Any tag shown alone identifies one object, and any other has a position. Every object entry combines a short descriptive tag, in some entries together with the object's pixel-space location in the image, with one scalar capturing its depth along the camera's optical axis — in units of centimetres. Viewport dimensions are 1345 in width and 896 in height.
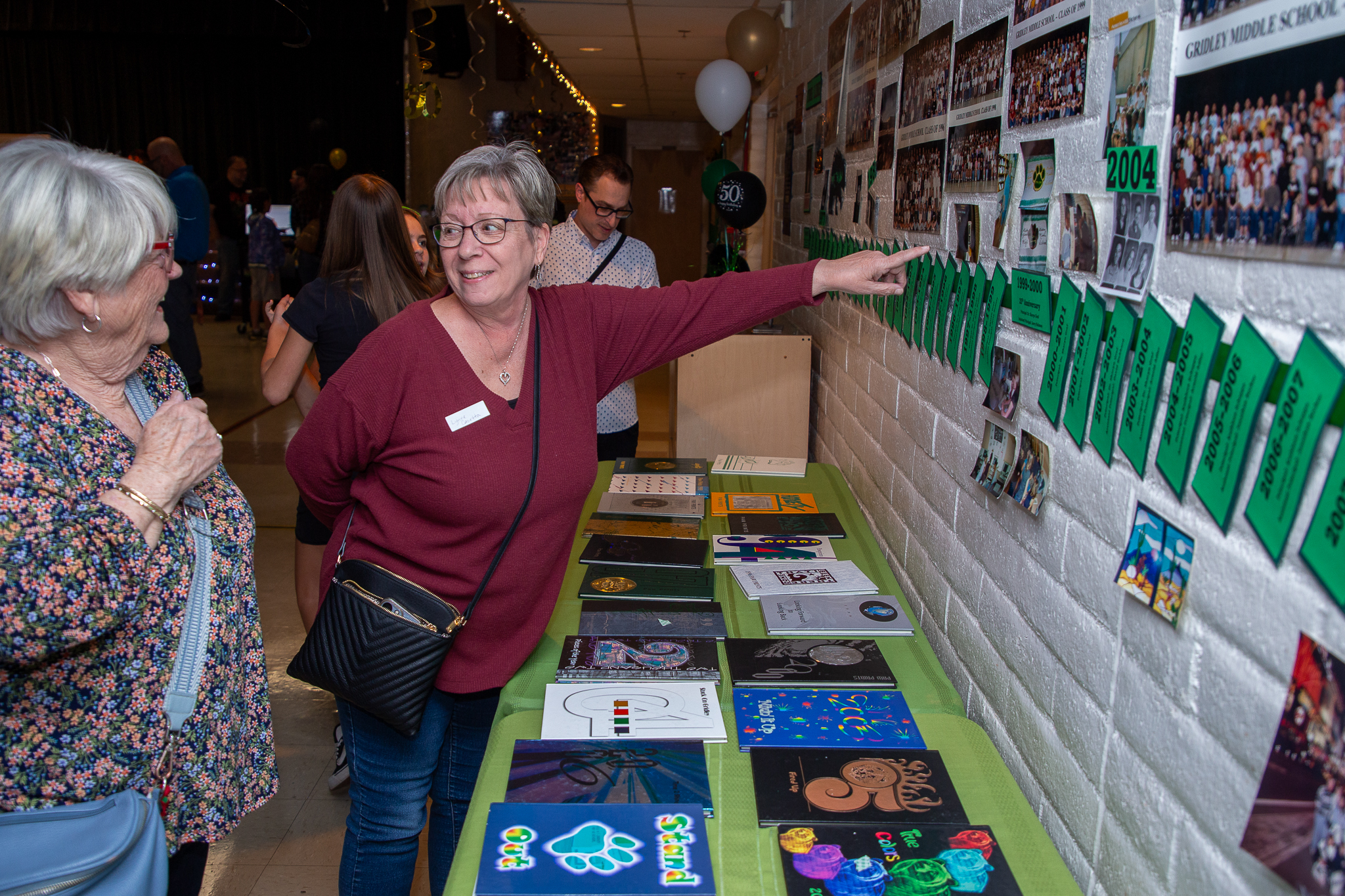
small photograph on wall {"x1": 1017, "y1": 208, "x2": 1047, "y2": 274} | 123
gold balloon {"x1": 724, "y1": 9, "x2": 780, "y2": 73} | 485
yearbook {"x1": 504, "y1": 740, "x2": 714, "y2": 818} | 120
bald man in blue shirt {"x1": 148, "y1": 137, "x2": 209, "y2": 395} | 592
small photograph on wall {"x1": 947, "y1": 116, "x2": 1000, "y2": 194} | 143
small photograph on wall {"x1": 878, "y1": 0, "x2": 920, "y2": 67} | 196
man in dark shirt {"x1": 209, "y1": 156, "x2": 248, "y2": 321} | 1027
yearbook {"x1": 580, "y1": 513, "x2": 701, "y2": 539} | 222
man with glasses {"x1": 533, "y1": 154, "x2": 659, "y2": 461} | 312
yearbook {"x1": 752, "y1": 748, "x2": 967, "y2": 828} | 116
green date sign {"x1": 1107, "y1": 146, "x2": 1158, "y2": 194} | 94
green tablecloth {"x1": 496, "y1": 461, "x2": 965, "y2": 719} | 149
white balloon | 488
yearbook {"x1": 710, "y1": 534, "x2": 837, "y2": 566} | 205
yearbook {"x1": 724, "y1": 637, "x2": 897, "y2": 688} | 150
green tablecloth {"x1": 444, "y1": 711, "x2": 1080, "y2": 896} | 106
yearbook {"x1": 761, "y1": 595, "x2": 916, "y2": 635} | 169
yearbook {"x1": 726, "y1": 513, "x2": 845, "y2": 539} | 222
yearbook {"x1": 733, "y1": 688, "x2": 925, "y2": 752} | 133
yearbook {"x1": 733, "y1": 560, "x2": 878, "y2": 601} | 186
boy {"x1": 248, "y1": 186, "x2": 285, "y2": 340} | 964
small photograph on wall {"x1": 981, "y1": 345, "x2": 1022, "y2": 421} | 133
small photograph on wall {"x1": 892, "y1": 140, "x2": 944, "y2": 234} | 175
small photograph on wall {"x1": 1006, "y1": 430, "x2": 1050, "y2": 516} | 122
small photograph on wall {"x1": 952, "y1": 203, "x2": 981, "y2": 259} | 151
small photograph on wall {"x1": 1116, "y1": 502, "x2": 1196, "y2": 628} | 89
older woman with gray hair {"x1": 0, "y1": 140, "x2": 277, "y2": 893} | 103
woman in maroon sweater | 149
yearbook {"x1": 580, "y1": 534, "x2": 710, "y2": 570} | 202
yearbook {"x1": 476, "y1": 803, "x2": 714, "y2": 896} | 102
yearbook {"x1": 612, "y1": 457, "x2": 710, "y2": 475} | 279
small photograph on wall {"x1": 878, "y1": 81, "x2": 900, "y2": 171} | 212
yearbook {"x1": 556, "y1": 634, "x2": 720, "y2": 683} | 152
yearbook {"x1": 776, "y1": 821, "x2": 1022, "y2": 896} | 104
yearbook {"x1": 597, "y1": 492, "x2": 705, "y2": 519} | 238
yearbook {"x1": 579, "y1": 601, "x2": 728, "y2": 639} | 170
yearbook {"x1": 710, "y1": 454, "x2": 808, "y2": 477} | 278
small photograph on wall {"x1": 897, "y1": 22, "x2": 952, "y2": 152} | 170
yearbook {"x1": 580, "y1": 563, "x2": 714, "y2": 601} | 185
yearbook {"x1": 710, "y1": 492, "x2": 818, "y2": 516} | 241
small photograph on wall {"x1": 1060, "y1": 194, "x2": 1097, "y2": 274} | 108
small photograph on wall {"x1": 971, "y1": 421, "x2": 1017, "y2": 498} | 135
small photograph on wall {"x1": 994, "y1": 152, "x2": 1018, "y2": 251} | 134
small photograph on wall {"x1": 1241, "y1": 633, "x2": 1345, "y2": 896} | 67
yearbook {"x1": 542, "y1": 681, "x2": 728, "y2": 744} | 135
